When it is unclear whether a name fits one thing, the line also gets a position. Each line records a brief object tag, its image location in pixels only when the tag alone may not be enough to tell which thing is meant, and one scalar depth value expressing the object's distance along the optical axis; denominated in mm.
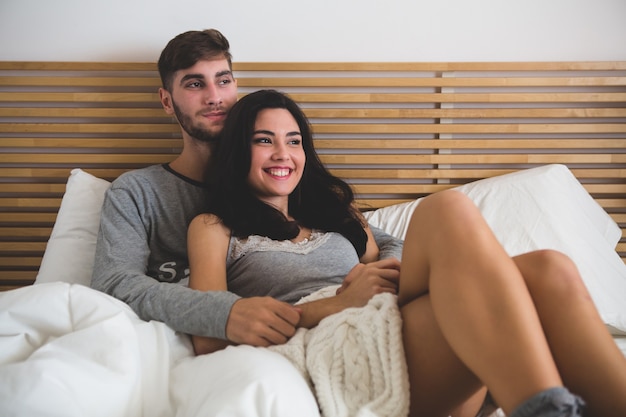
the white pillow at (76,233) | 1517
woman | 728
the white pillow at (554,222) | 1486
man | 1108
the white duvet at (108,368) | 757
